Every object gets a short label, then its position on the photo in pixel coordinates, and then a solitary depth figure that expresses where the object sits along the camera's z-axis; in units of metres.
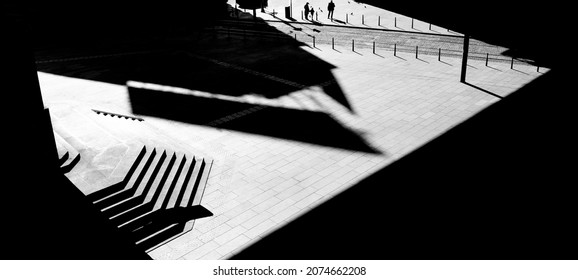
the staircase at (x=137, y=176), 12.49
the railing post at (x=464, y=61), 23.51
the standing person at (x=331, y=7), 44.01
